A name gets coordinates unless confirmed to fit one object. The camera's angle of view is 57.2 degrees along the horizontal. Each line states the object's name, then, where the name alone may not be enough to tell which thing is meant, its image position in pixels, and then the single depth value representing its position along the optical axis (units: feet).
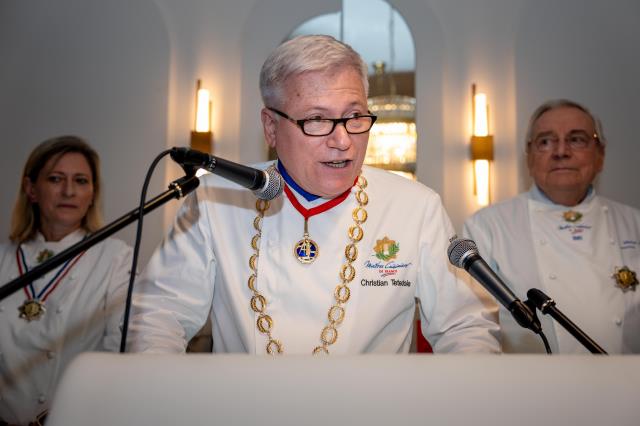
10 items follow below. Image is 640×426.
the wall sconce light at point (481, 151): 12.57
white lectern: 2.29
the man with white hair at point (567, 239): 8.13
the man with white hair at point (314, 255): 5.35
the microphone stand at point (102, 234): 3.05
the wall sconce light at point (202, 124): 12.93
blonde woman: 8.11
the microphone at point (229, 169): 3.46
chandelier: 13.38
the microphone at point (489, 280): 3.53
